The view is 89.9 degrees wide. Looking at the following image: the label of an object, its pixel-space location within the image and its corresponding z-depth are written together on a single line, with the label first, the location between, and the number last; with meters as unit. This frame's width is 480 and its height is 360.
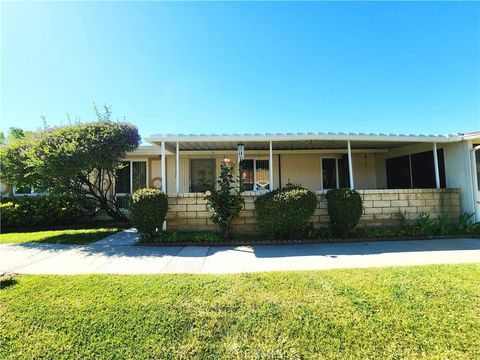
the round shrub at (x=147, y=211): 6.50
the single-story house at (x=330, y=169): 7.57
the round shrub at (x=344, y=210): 6.73
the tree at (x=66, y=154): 6.95
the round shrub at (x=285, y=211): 6.36
